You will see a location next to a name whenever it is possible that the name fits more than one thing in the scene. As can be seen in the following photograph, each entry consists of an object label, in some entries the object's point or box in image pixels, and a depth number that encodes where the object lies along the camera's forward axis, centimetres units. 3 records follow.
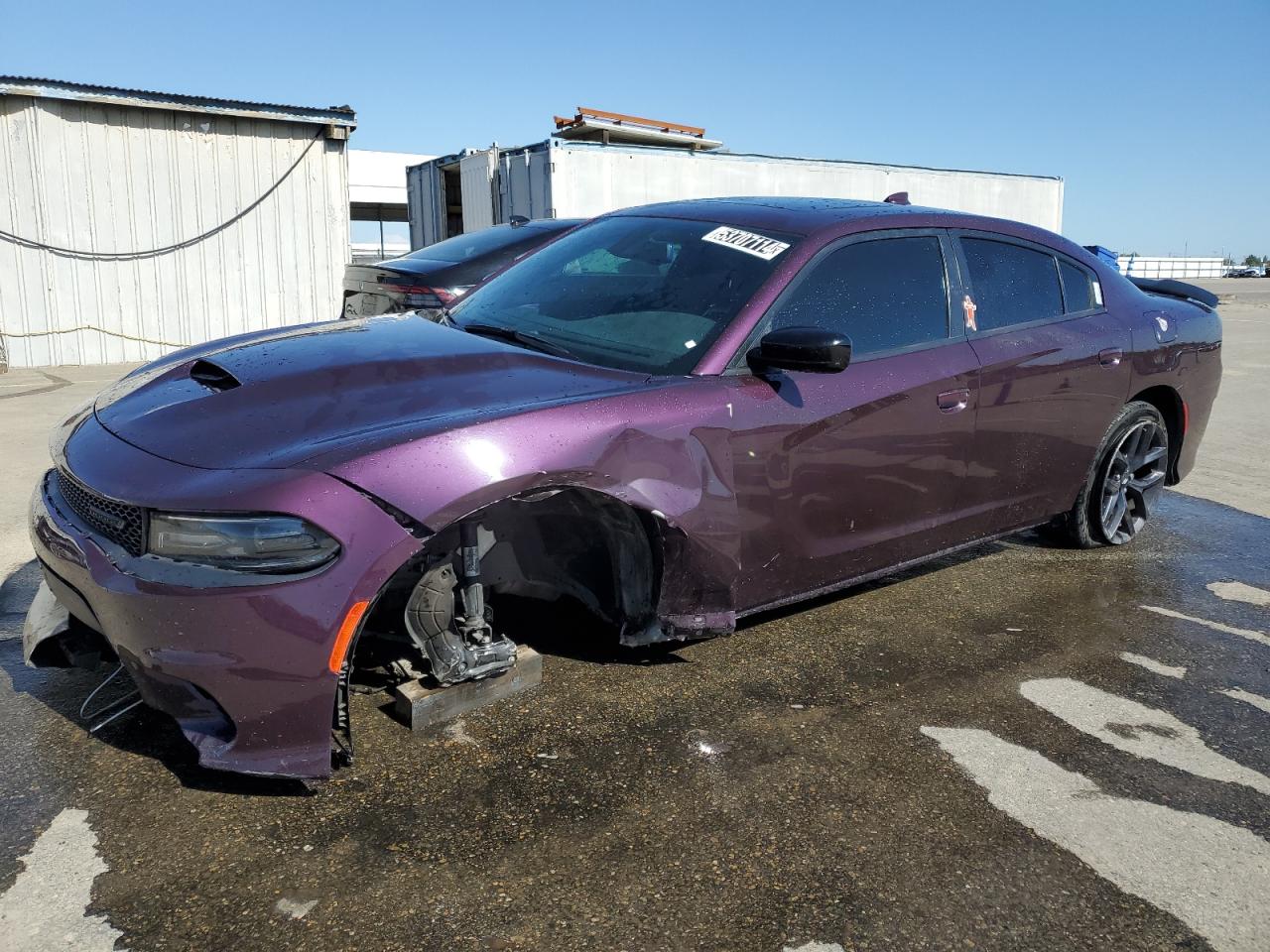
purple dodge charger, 232
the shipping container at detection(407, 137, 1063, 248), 1260
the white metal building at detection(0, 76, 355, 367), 1067
